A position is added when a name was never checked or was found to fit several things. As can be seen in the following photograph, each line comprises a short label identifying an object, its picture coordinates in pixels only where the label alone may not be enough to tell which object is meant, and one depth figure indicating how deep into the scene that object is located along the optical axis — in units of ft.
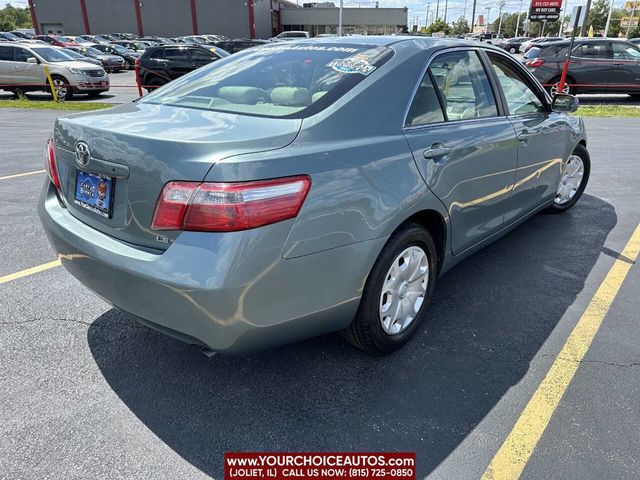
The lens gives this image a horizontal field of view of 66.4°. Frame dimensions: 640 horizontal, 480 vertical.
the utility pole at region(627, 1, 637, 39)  178.95
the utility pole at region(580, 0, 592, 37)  37.06
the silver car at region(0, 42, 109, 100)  48.70
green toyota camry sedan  6.19
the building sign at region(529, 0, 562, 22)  188.14
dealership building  166.61
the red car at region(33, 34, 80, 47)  108.99
